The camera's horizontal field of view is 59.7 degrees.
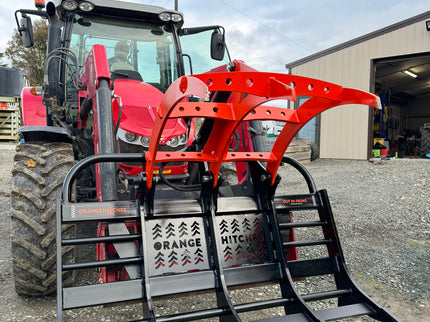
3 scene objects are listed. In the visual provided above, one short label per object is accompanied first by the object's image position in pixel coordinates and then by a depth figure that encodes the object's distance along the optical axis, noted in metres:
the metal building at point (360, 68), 11.20
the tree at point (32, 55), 21.98
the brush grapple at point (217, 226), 1.83
